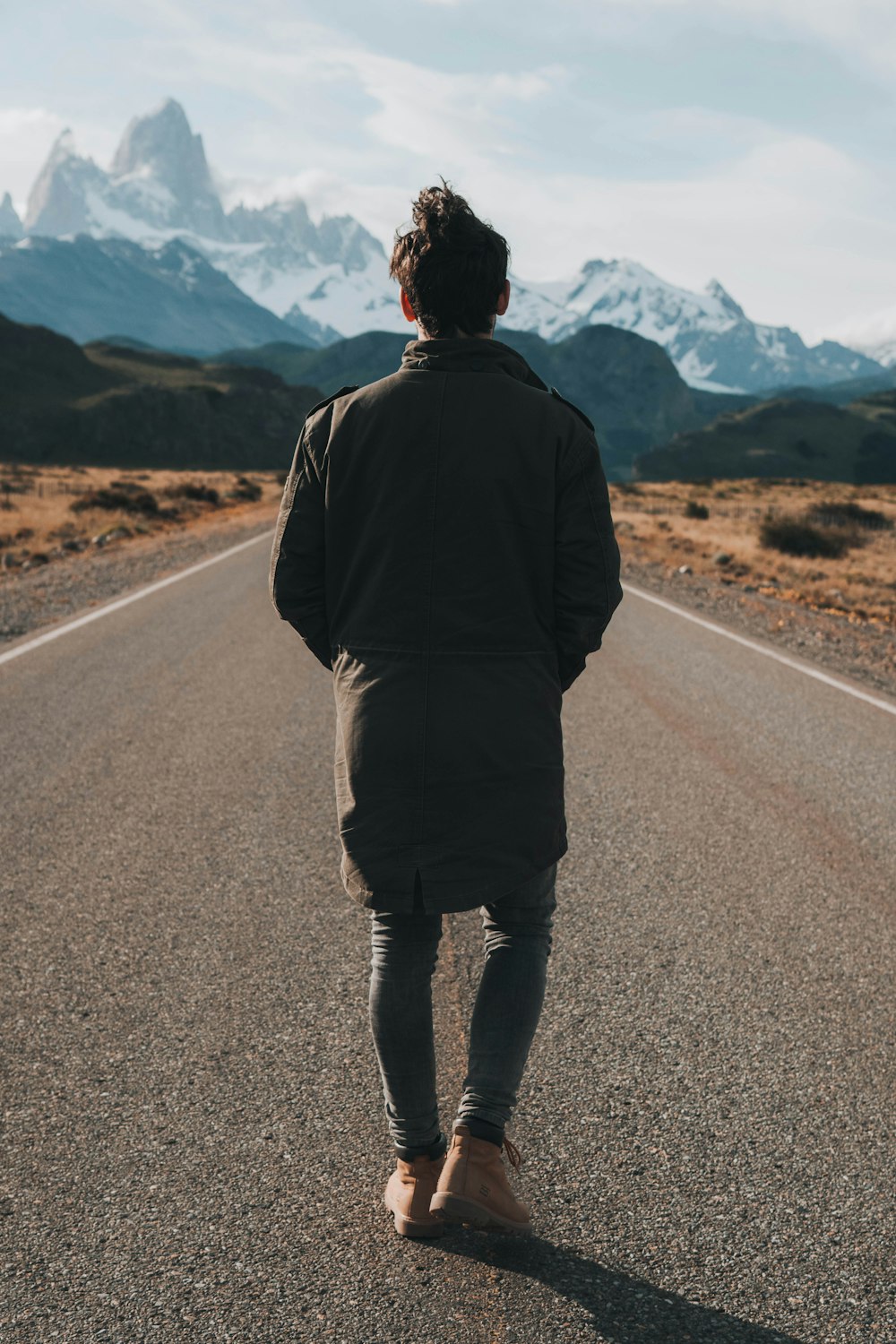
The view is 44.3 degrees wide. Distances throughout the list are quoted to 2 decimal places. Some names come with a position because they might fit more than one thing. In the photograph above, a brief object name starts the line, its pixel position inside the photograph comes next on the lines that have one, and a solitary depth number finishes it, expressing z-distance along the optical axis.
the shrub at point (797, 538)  25.02
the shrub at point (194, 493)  42.50
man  2.25
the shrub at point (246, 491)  47.71
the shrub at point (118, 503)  33.78
